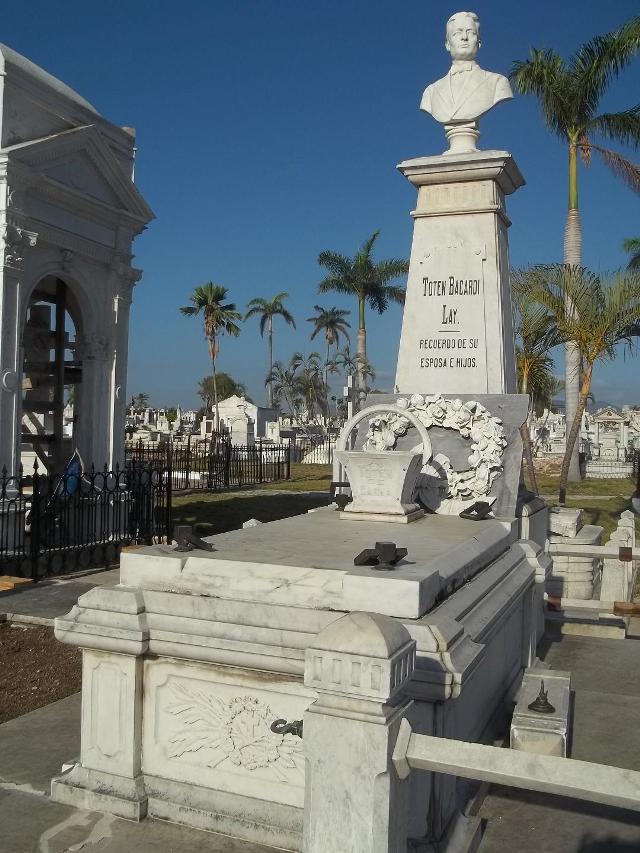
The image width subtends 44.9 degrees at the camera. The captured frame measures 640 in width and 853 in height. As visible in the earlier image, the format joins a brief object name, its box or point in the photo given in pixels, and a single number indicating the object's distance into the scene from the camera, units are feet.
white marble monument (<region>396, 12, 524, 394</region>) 27.12
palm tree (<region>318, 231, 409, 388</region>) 140.05
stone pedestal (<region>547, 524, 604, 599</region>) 32.07
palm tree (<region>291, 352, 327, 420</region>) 273.33
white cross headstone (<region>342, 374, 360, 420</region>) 60.15
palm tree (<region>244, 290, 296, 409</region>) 219.61
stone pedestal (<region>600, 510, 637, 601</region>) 29.99
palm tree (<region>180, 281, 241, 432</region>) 173.78
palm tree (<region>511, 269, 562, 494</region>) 46.16
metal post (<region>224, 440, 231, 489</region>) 87.56
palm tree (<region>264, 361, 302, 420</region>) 278.46
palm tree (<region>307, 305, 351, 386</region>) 229.25
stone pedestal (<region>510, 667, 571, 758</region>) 14.32
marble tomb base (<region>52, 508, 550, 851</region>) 10.93
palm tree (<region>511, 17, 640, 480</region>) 72.33
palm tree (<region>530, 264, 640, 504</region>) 42.73
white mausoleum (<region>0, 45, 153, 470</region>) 35.73
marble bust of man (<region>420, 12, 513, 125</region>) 28.68
